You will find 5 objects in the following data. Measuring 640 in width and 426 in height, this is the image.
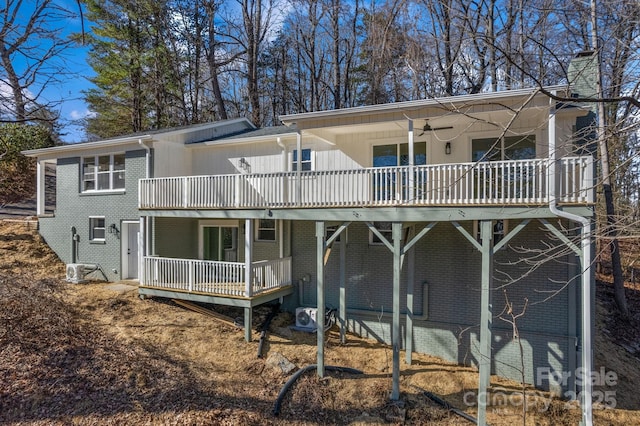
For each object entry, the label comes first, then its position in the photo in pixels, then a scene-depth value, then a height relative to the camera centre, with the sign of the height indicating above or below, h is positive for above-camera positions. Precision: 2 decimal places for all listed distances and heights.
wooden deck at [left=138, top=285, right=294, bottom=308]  9.84 -2.32
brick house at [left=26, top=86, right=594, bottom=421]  7.83 -0.32
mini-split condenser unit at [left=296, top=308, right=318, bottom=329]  10.55 -3.00
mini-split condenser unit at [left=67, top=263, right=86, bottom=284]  12.47 -2.04
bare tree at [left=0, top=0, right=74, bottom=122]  6.34 +2.83
